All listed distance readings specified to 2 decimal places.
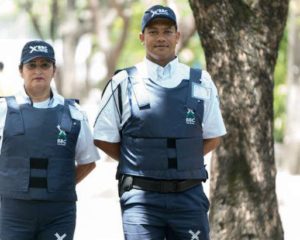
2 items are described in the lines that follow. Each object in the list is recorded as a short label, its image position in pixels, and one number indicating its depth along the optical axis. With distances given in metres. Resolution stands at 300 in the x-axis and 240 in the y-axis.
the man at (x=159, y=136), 11.01
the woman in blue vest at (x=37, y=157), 11.16
